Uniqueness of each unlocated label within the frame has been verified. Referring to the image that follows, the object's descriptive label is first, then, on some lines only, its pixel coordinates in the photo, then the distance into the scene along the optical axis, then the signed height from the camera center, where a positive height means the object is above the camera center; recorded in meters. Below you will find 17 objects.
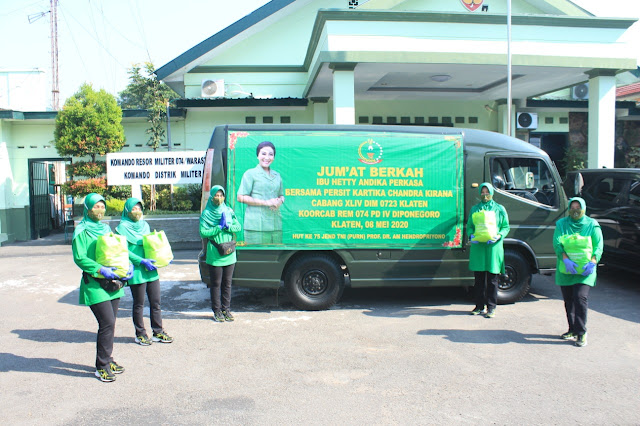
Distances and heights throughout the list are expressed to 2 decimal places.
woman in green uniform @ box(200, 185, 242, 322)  6.36 -0.65
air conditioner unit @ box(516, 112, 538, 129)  16.84 +2.13
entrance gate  16.36 -0.34
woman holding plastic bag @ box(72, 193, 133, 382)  4.59 -0.88
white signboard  12.82 +0.53
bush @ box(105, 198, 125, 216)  13.94 -0.57
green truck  6.91 -0.27
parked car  8.09 -0.47
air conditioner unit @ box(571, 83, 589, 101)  17.48 +3.23
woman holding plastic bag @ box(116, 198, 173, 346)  5.48 -0.99
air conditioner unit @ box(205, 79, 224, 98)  15.45 +3.09
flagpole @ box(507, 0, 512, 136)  11.19 +3.12
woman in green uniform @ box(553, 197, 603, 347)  5.52 -0.96
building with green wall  11.41 +2.98
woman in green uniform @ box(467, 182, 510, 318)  6.55 -0.93
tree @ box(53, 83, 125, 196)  14.01 +1.60
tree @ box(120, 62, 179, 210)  15.15 +2.45
